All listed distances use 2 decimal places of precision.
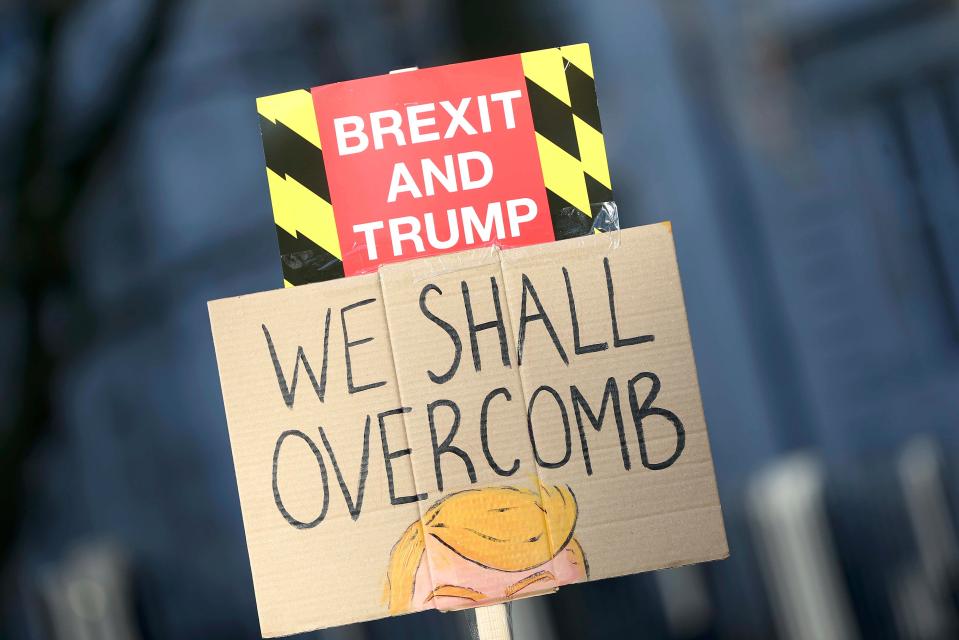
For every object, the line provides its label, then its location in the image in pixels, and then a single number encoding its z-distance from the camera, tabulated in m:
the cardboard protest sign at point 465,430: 2.70
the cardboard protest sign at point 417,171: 2.77
